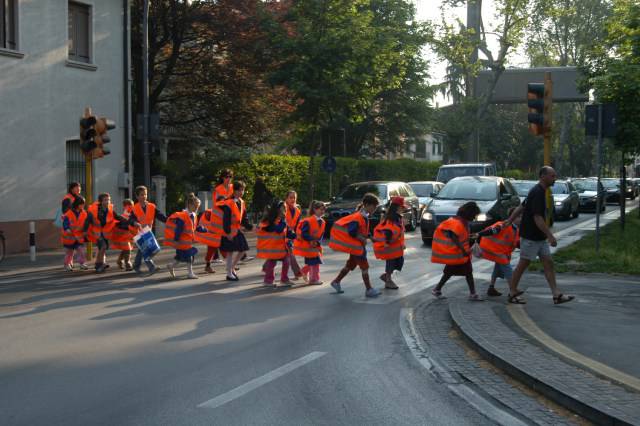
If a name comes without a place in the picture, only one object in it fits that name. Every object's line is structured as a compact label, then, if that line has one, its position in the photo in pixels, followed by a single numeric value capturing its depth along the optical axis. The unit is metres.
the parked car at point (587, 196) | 36.25
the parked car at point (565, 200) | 29.33
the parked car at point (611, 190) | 44.81
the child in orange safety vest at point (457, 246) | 10.49
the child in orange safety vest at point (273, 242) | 12.02
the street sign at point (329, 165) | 28.80
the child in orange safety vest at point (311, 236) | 11.93
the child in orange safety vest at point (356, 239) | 11.18
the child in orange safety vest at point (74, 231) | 14.16
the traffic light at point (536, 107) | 12.71
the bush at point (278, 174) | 23.84
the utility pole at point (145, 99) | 19.63
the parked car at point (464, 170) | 29.35
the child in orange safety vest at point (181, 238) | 12.93
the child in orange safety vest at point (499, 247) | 10.90
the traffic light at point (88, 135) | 15.98
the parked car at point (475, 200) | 18.73
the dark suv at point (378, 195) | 22.28
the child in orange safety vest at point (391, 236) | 11.66
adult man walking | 9.84
